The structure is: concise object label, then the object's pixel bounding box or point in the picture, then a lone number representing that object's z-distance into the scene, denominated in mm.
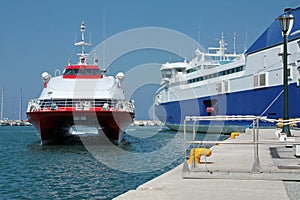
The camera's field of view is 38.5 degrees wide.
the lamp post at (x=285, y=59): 15492
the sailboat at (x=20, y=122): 163125
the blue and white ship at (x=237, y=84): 34750
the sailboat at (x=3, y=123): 158688
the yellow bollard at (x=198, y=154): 11087
